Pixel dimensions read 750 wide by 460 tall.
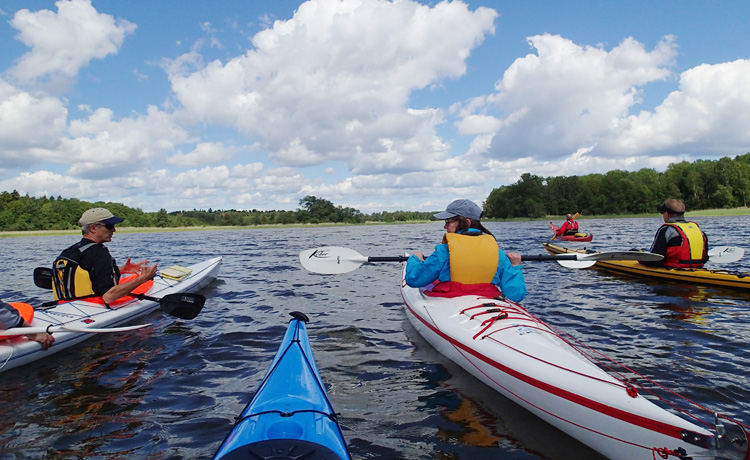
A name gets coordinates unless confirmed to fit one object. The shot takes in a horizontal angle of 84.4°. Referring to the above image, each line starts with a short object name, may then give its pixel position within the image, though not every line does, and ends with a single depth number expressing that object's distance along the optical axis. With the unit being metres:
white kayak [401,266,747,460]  2.16
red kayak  20.33
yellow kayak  7.55
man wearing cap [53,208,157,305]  5.44
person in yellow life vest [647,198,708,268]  8.30
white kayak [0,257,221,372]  4.50
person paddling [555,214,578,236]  21.70
